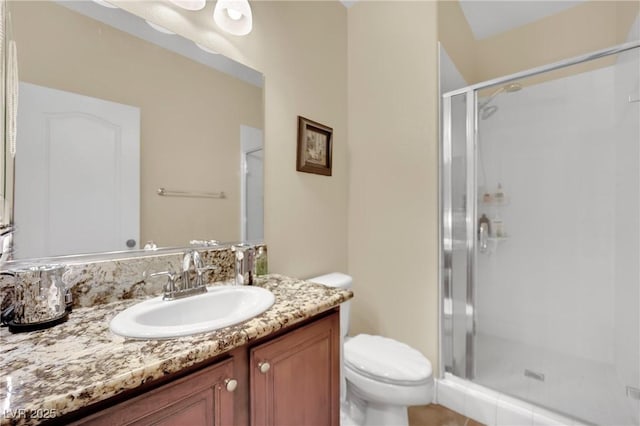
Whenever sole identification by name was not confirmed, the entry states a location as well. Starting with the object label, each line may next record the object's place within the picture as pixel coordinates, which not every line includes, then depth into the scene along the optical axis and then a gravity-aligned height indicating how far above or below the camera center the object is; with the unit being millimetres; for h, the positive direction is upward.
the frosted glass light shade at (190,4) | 1091 +833
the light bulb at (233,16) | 1170 +863
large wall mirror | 830 +288
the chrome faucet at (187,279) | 968 -236
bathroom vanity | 486 -332
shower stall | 1579 -153
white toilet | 1208 -741
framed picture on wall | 1626 +417
